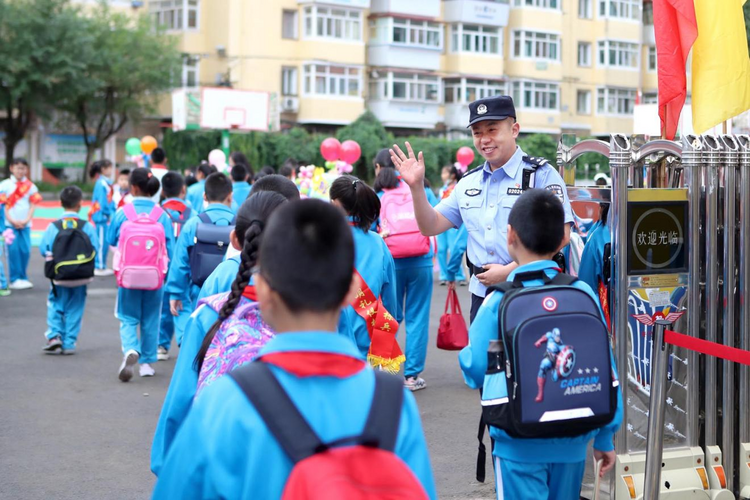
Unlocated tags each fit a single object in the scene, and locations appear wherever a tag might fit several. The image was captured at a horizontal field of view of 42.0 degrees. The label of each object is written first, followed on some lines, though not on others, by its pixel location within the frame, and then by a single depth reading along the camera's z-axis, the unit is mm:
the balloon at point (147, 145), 20531
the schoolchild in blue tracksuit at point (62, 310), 10031
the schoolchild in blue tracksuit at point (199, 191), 12492
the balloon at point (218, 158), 16844
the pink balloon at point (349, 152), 15820
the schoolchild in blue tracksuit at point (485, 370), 3732
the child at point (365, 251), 5672
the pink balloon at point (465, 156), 18766
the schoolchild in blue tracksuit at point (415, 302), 8656
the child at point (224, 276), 3732
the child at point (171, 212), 10094
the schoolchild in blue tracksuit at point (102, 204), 16500
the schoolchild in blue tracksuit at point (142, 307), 8906
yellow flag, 5672
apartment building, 46156
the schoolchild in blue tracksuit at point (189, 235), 7738
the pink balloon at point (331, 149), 15375
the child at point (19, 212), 14320
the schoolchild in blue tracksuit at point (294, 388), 2053
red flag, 5625
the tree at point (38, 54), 37312
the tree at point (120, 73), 41156
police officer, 5137
